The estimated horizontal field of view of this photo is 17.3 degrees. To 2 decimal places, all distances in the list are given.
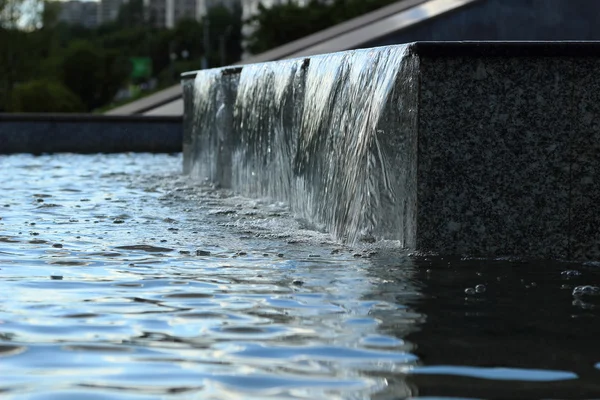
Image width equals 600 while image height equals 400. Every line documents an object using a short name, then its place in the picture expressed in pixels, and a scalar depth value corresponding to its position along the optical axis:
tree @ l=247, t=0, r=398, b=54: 97.97
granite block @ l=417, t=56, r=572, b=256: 11.77
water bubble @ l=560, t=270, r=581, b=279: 10.69
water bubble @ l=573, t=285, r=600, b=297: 9.66
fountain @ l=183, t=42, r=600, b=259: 11.77
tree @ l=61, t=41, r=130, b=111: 119.27
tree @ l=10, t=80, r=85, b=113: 63.67
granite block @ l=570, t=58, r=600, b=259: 11.80
